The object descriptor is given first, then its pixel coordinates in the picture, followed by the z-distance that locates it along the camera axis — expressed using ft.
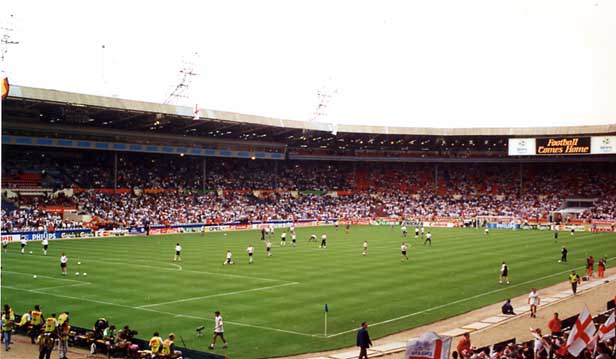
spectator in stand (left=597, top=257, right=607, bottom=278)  126.41
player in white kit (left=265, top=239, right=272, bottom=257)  157.95
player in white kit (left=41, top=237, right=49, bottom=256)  155.20
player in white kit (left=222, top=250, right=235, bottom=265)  139.27
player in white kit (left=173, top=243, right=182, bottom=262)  144.24
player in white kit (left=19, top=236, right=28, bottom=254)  161.34
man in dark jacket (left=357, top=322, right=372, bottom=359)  64.70
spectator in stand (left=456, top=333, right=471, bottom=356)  57.57
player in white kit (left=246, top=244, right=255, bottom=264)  140.10
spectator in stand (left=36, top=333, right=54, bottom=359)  65.36
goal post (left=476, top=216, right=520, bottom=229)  280.51
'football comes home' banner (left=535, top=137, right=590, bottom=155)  292.81
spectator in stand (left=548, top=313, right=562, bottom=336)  68.54
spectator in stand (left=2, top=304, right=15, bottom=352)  71.82
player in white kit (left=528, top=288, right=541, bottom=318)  89.10
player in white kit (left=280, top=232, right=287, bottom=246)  185.83
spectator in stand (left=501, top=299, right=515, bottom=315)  90.58
